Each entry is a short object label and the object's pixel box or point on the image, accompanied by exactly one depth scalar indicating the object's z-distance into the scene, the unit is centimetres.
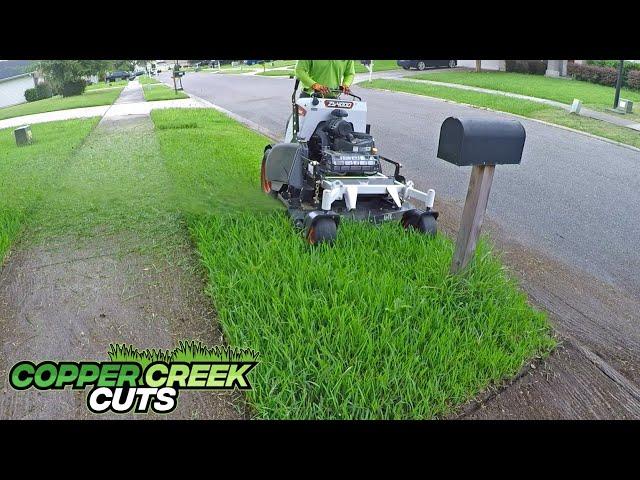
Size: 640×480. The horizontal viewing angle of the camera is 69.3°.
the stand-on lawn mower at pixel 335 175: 376
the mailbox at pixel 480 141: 248
